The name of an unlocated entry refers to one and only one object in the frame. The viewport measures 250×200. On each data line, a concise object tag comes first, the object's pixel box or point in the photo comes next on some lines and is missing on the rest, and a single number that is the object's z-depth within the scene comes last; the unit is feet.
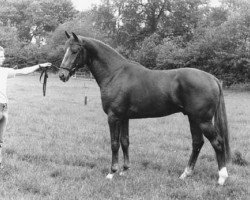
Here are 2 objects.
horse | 18.60
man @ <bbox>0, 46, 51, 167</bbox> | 18.78
